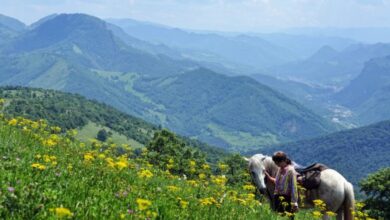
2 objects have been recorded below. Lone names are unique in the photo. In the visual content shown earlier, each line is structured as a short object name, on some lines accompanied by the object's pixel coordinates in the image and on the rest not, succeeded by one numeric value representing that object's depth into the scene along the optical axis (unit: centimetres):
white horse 1315
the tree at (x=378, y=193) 4219
